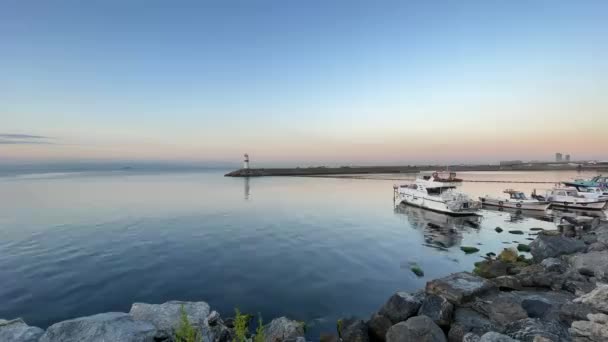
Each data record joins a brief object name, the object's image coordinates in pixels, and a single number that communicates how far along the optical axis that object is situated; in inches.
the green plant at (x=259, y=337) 167.0
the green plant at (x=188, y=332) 153.3
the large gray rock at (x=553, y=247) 580.8
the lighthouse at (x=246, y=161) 4913.9
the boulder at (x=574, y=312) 266.1
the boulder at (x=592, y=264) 407.2
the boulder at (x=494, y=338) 226.2
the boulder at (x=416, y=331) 266.8
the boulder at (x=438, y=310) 308.2
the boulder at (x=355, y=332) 317.1
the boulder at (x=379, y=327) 322.3
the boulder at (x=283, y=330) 319.6
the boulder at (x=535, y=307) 303.2
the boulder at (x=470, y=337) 250.6
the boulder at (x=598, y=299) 271.1
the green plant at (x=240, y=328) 163.3
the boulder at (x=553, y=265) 468.9
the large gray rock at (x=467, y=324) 281.9
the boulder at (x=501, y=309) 293.0
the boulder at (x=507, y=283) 400.2
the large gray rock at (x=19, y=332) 237.0
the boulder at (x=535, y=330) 241.6
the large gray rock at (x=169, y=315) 276.7
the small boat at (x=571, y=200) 1378.0
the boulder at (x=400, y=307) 339.3
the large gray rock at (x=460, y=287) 337.7
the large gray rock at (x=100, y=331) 228.2
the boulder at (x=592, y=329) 231.5
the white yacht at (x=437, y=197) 1242.7
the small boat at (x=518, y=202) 1370.6
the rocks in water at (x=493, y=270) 494.6
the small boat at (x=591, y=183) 1704.0
